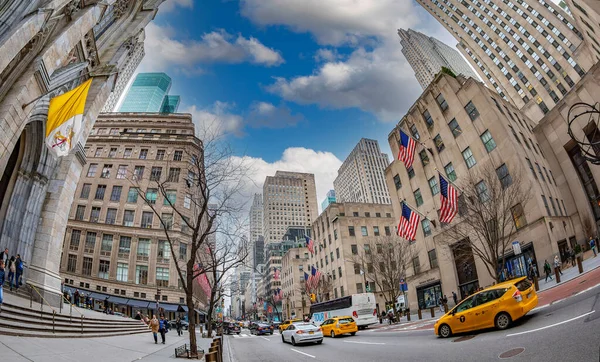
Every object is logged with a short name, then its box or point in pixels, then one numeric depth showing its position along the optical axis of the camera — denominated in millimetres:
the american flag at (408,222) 25105
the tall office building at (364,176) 153625
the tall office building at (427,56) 146112
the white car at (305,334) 17256
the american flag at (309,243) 44031
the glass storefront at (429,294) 34897
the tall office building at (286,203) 163500
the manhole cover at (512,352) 6891
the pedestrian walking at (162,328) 18203
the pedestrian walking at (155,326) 18312
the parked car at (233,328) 44969
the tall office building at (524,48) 67062
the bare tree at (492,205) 19672
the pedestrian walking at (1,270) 13612
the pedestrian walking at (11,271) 16328
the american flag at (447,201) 20769
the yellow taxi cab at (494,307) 10539
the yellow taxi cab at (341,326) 20561
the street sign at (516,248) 20516
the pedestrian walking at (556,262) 20562
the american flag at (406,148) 23845
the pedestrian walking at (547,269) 21286
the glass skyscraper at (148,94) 161875
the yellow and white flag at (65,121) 11812
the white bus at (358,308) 29973
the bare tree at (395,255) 36688
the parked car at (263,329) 36125
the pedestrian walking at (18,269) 16969
